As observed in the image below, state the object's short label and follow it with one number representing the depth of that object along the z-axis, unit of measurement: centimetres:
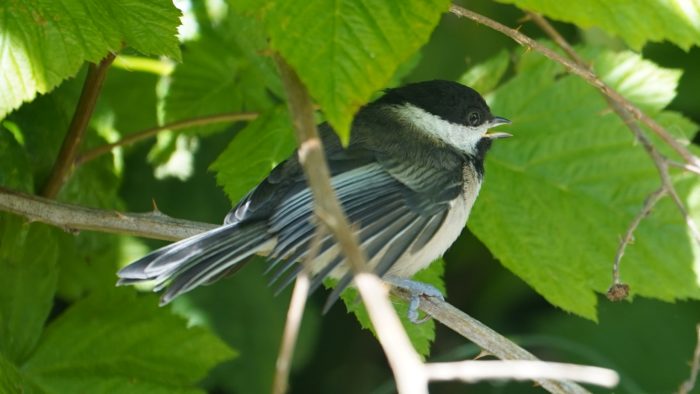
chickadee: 465
